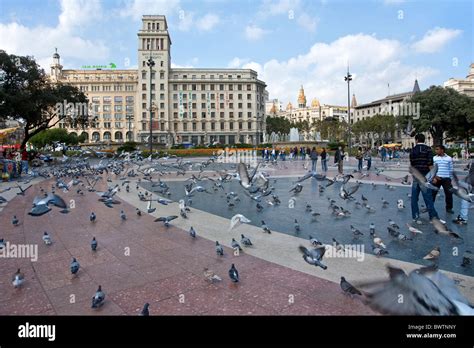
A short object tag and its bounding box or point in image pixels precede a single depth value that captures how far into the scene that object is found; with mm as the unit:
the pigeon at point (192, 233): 6181
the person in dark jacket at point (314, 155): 20173
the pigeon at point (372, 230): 6020
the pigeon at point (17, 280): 4026
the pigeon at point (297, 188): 8641
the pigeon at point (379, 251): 5020
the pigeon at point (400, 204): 8977
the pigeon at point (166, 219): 6660
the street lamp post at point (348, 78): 36344
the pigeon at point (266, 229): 6450
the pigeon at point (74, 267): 4406
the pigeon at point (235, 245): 5324
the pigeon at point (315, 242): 5199
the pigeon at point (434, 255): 4527
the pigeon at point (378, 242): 5125
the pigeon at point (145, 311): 3162
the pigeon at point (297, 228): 6671
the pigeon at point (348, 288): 3490
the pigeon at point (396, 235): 5665
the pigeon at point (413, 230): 6059
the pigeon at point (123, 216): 7779
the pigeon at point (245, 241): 5578
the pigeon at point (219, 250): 5133
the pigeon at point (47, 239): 5793
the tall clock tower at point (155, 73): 87062
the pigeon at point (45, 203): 5059
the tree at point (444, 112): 43438
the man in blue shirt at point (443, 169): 7715
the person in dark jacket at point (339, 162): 19019
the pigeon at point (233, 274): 4062
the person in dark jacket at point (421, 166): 7332
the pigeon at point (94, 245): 5477
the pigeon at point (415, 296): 2180
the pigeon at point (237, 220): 5801
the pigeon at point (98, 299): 3467
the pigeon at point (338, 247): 5232
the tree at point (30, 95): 24453
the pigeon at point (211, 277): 4105
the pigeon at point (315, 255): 3990
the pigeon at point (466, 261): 4535
